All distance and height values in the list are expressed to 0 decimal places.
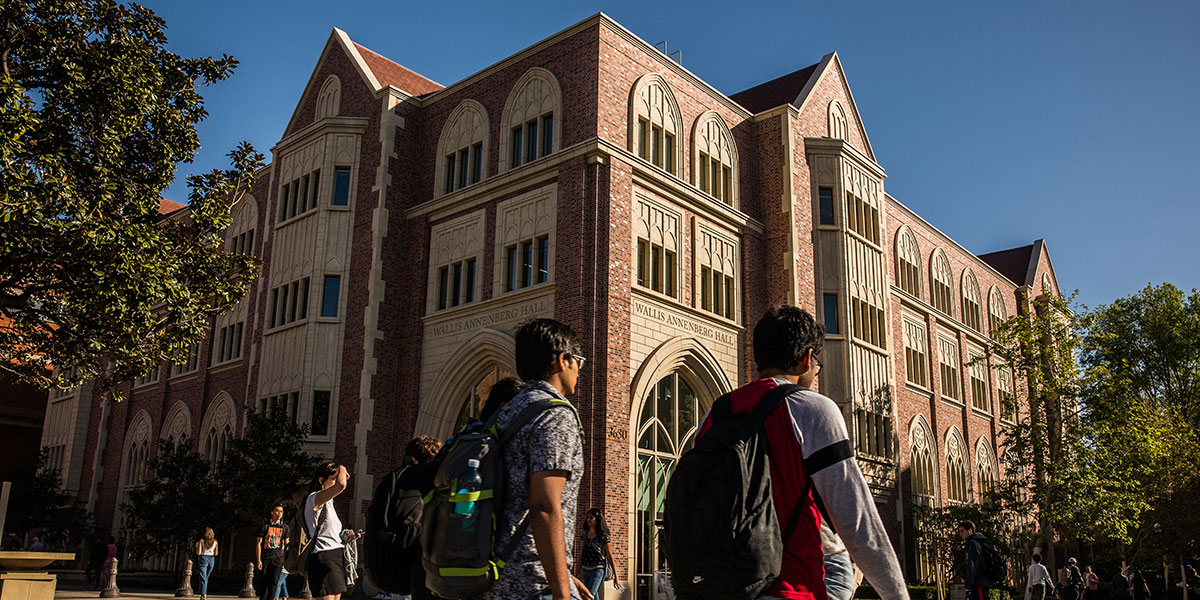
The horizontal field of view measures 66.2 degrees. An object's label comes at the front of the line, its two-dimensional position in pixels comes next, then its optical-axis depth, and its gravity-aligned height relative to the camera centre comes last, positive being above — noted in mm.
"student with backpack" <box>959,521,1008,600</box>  12070 -197
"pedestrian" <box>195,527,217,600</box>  17219 -300
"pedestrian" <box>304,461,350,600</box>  8453 +39
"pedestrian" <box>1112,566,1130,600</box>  26047 -835
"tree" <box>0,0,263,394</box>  12906 +4952
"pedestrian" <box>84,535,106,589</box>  31641 -890
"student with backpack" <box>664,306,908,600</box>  3146 +157
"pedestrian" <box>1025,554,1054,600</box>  20250 -499
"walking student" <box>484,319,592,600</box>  3516 +187
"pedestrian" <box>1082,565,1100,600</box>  29875 -920
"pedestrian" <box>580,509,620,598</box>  14445 -175
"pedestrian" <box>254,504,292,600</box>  11453 -199
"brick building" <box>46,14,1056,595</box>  20781 +7299
